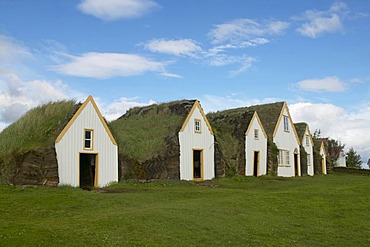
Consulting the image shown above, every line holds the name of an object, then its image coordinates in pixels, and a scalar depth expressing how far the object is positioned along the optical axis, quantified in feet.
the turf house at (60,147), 84.94
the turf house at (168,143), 103.81
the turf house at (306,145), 172.57
